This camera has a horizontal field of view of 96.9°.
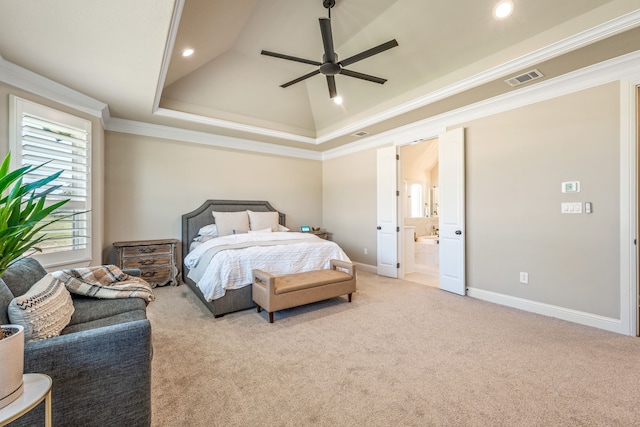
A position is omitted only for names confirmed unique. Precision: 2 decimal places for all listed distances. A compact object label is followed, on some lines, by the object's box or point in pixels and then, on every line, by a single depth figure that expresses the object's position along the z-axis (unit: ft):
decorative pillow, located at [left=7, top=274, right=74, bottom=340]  4.31
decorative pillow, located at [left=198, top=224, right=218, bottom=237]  15.69
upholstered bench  9.93
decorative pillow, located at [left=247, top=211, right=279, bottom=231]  16.98
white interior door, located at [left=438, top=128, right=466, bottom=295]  13.12
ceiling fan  9.12
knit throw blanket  7.14
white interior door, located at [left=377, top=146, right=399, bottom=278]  16.42
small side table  3.03
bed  10.53
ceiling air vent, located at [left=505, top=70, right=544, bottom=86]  9.92
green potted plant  3.20
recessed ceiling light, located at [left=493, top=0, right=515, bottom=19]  9.07
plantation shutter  9.34
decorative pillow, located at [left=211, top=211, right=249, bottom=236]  15.79
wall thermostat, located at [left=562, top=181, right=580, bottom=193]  9.96
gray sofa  4.01
